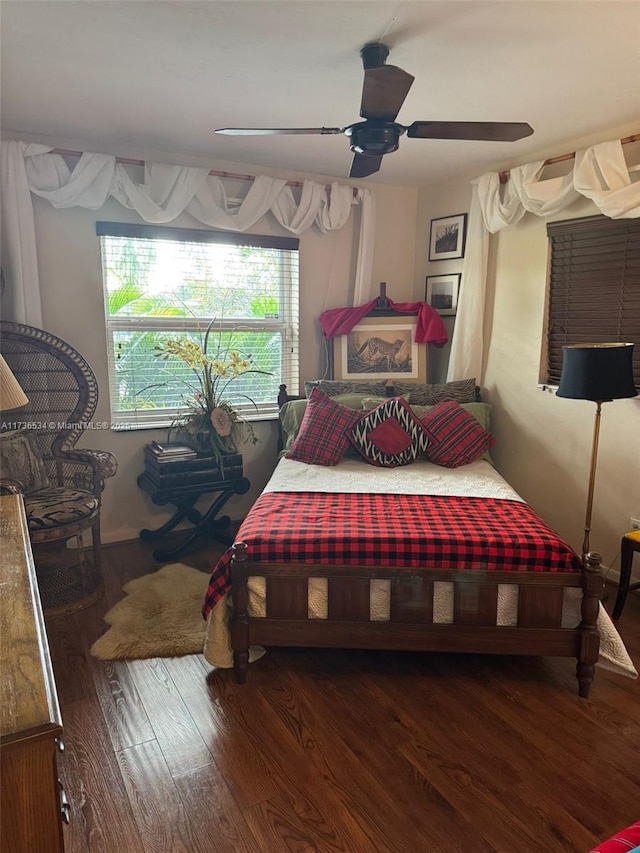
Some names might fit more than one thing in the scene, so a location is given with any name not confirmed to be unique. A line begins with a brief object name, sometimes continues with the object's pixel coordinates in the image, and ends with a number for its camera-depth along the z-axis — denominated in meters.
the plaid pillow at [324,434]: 3.31
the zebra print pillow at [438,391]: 3.76
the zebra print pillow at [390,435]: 3.29
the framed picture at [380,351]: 4.12
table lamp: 1.73
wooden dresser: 0.91
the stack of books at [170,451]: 3.48
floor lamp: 2.59
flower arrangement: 3.48
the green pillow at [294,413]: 3.72
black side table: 3.42
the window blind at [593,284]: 3.03
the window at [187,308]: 3.55
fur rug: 2.52
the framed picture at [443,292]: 4.13
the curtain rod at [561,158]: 2.88
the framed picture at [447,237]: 4.02
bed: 2.21
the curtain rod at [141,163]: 3.19
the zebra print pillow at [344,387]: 3.87
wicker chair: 2.90
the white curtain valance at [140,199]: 3.07
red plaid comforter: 2.22
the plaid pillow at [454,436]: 3.34
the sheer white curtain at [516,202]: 2.86
